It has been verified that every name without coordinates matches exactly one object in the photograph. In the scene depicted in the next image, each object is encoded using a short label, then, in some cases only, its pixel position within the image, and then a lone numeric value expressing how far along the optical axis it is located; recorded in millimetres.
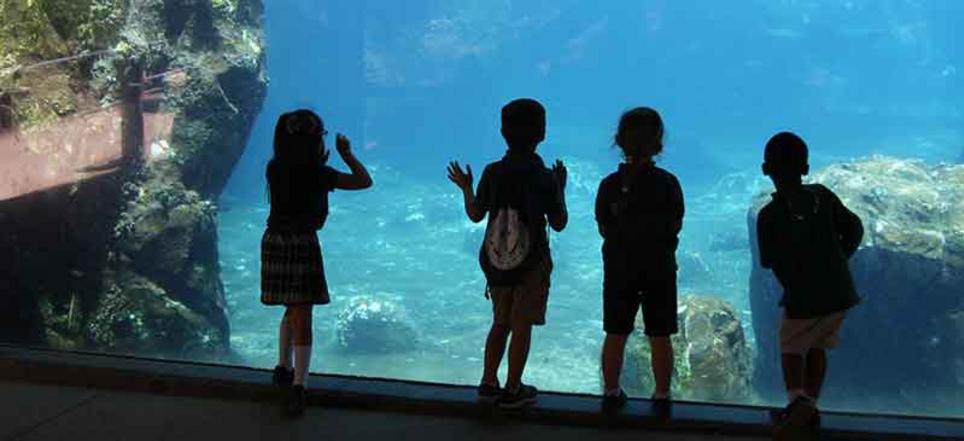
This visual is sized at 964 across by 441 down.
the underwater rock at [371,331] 15414
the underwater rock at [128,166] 5113
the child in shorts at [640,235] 2438
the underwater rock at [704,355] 8672
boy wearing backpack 2438
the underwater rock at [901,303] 10078
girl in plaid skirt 2492
